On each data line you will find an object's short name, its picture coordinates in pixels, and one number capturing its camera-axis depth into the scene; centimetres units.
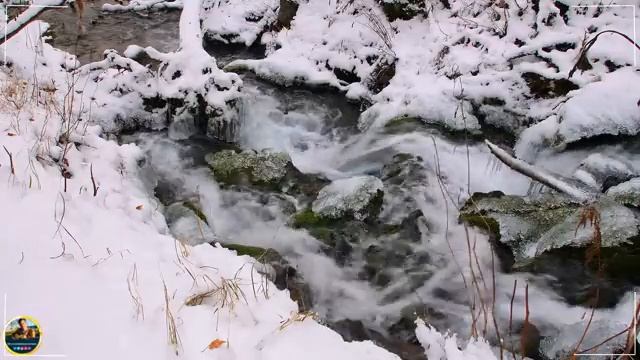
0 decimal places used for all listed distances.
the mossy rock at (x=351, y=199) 445
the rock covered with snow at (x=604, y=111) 459
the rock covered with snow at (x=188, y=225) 386
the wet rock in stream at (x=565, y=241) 364
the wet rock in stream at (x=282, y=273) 374
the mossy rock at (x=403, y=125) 546
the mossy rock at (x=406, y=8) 652
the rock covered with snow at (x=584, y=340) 289
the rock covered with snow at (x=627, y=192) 407
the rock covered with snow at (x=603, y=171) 440
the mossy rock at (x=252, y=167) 499
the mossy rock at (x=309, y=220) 445
